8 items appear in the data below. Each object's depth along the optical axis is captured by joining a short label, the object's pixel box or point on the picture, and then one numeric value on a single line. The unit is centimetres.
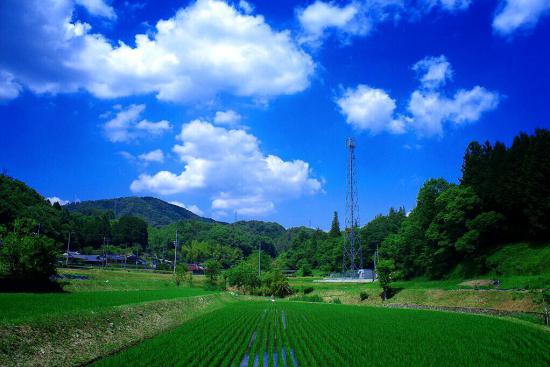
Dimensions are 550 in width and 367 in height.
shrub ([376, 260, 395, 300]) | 6084
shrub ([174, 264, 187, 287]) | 8356
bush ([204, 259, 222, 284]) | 8665
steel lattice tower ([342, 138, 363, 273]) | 8762
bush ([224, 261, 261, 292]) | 9075
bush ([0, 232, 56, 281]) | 3628
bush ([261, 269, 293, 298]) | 8575
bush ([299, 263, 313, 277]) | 13738
